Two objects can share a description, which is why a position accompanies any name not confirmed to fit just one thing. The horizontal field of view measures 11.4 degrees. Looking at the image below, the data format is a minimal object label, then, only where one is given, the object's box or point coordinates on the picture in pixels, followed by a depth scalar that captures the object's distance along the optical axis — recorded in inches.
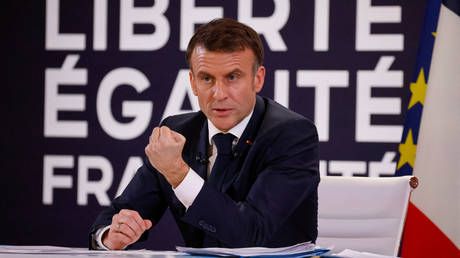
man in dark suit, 186.7
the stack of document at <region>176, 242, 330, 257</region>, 177.1
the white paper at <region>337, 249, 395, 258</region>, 179.1
